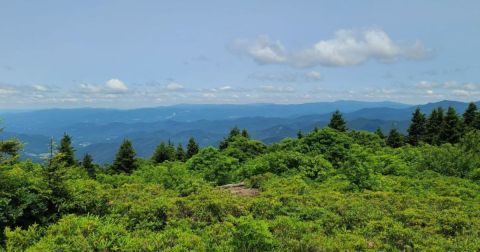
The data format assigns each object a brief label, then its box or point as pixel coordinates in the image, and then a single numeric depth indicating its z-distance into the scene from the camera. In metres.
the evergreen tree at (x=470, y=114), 52.42
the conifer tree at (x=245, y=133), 56.61
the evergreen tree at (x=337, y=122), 52.96
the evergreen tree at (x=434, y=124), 52.59
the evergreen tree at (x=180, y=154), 56.64
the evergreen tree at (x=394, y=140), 54.05
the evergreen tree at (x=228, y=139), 54.50
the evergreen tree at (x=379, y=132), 58.79
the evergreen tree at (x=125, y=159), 48.59
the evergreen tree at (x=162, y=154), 51.97
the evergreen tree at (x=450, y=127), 48.59
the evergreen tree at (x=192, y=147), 58.78
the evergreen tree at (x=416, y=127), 57.31
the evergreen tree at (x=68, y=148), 45.91
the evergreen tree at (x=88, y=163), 51.38
